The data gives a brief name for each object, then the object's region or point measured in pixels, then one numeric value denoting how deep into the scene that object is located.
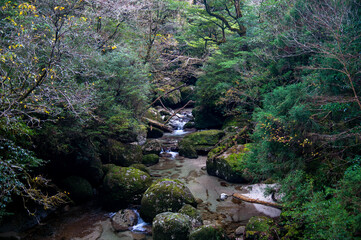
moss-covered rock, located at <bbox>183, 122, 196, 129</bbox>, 18.19
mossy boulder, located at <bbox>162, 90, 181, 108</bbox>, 21.17
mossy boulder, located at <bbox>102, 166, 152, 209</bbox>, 7.79
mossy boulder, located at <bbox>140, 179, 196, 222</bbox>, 6.91
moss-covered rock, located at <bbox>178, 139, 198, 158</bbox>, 12.58
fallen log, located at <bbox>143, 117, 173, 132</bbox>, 16.22
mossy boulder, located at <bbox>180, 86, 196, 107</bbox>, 22.80
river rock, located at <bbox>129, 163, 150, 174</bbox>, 9.81
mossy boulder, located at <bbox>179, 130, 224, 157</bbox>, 12.86
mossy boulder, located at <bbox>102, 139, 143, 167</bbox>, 10.56
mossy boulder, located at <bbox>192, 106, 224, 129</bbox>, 16.84
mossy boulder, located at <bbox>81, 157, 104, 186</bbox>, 9.14
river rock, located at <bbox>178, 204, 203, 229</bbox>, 6.38
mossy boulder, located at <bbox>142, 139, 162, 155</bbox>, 12.71
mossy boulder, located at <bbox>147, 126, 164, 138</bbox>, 16.01
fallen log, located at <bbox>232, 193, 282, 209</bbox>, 7.11
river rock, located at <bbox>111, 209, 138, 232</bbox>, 6.72
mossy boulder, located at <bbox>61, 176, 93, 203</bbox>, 8.16
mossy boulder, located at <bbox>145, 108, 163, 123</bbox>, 16.69
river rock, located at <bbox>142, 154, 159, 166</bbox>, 11.63
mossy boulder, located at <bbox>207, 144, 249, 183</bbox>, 9.19
